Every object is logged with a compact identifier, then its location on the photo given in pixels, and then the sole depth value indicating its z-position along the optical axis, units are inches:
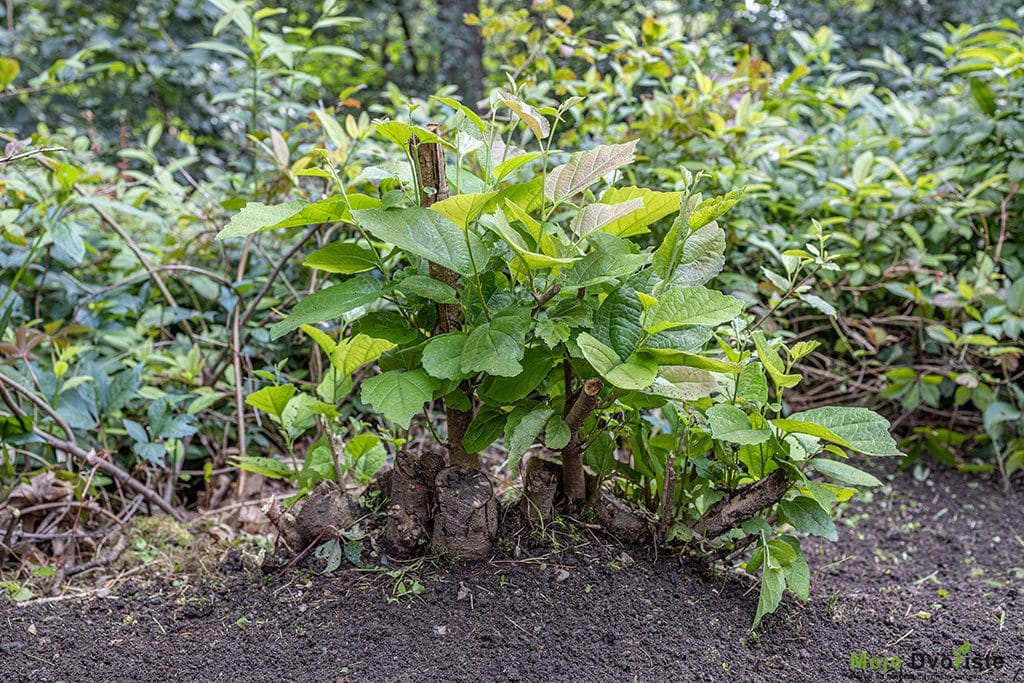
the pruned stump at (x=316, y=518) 58.7
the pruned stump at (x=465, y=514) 54.9
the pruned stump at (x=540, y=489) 57.1
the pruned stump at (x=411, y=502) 56.9
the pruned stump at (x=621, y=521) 59.3
